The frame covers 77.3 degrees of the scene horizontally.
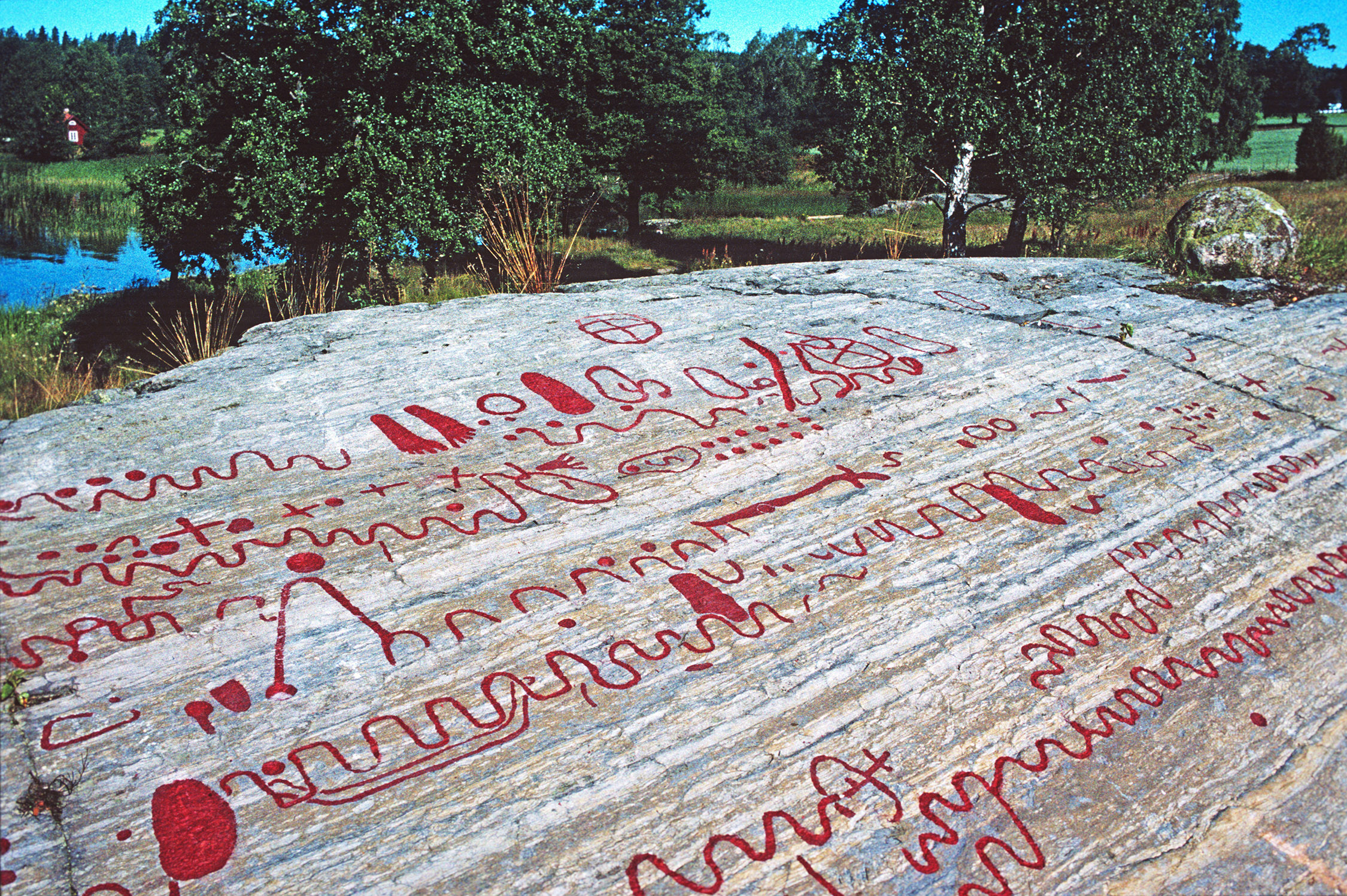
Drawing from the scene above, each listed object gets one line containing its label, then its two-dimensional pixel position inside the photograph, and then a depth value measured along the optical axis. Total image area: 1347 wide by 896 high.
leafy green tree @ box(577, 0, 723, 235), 18.11
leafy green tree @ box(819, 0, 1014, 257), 10.02
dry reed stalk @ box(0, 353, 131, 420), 3.57
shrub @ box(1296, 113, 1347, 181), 27.53
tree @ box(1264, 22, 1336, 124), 48.56
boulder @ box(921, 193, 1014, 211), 10.90
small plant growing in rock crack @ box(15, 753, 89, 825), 1.58
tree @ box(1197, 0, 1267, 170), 28.78
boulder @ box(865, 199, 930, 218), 23.62
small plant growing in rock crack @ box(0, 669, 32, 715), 1.75
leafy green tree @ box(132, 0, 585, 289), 7.96
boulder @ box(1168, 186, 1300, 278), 5.00
